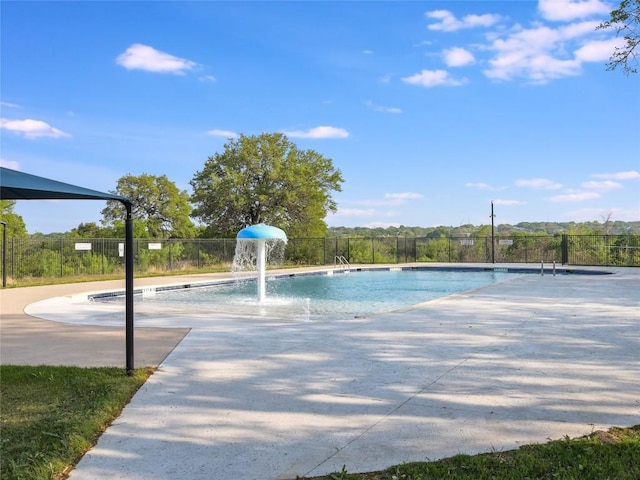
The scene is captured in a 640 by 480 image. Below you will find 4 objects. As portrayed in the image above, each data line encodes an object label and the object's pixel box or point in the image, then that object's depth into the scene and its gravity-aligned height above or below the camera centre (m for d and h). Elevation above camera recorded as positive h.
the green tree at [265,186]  28.09 +3.48
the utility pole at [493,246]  26.66 -0.13
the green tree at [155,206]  35.60 +3.06
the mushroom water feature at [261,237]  12.34 +0.22
